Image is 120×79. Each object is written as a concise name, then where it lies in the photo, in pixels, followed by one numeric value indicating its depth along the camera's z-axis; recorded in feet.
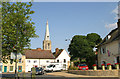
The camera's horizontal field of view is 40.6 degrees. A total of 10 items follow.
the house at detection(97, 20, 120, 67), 101.88
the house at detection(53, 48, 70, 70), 195.72
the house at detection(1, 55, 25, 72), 171.32
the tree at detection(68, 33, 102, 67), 178.70
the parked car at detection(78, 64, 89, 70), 100.48
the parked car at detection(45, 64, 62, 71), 133.28
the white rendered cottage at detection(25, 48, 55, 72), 188.14
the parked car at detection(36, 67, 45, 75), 95.28
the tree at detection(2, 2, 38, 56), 51.29
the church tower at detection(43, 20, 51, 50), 296.51
